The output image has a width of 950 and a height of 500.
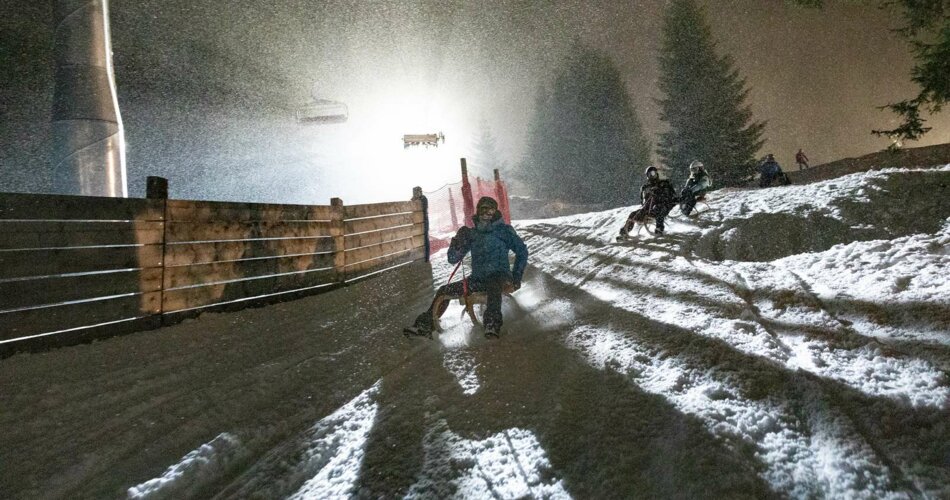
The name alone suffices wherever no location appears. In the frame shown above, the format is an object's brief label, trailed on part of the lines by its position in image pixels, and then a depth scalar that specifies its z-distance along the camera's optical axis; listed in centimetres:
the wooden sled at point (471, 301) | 395
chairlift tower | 820
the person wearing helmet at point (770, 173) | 1451
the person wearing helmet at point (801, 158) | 2330
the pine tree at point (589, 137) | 3147
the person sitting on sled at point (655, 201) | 837
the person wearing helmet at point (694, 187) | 930
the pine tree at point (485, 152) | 5142
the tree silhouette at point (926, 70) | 699
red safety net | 1231
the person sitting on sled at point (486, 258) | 390
